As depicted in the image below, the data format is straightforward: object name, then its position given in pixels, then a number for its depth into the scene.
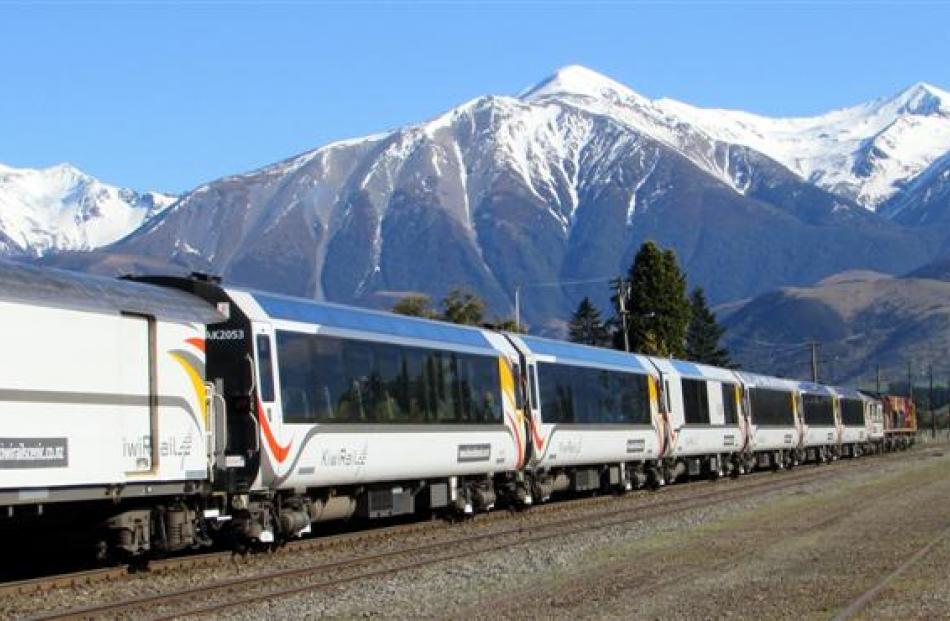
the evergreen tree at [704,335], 150.75
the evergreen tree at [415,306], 98.53
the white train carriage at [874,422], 85.12
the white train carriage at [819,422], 65.25
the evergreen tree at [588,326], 153.62
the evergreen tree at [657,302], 100.81
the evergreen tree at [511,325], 81.53
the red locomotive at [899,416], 98.06
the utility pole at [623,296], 71.75
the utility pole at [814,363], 117.50
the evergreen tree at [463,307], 97.44
